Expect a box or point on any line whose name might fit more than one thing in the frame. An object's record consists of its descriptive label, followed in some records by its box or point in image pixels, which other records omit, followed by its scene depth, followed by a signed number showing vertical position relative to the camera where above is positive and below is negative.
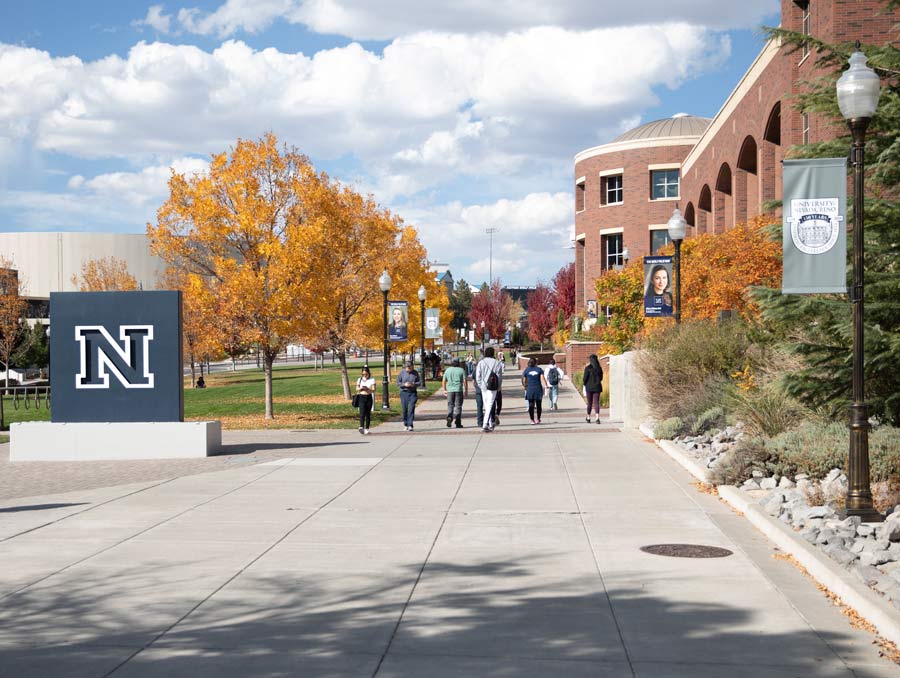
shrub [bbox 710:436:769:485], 12.03 -1.51
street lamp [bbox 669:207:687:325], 21.05 +2.34
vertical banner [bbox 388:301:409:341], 31.67 +0.78
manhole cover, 8.59 -1.85
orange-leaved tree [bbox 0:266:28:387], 47.06 +1.92
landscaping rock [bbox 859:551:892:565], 7.52 -1.66
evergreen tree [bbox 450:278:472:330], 142.62 +6.30
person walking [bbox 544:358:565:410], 29.66 -1.13
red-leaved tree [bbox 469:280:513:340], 97.62 +3.02
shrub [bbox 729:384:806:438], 13.94 -1.02
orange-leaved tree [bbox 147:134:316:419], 25.17 +2.90
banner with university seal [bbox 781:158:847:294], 9.42 +1.07
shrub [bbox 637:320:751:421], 19.09 -0.46
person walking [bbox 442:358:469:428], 22.92 -1.02
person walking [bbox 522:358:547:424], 23.73 -1.04
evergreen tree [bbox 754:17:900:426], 11.40 +0.49
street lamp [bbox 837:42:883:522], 8.95 +0.77
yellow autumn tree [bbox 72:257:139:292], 57.81 +4.16
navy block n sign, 17.50 -0.05
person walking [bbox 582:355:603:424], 23.78 -0.88
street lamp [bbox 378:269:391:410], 28.05 +1.81
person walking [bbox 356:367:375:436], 21.36 -1.12
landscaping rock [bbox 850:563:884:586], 6.92 -1.66
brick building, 24.66 +7.59
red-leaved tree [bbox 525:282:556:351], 86.06 +2.67
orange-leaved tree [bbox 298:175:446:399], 26.70 +2.89
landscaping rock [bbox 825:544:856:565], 7.56 -1.66
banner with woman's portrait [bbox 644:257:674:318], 23.09 +1.32
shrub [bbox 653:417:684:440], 17.61 -1.55
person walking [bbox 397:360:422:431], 22.14 -1.05
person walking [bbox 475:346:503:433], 21.61 -0.81
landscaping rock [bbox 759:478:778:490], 11.51 -1.66
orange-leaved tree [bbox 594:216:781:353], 24.61 +1.78
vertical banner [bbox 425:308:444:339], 40.38 +0.97
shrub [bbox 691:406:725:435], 17.02 -1.36
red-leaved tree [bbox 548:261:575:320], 77.54 +4.33
